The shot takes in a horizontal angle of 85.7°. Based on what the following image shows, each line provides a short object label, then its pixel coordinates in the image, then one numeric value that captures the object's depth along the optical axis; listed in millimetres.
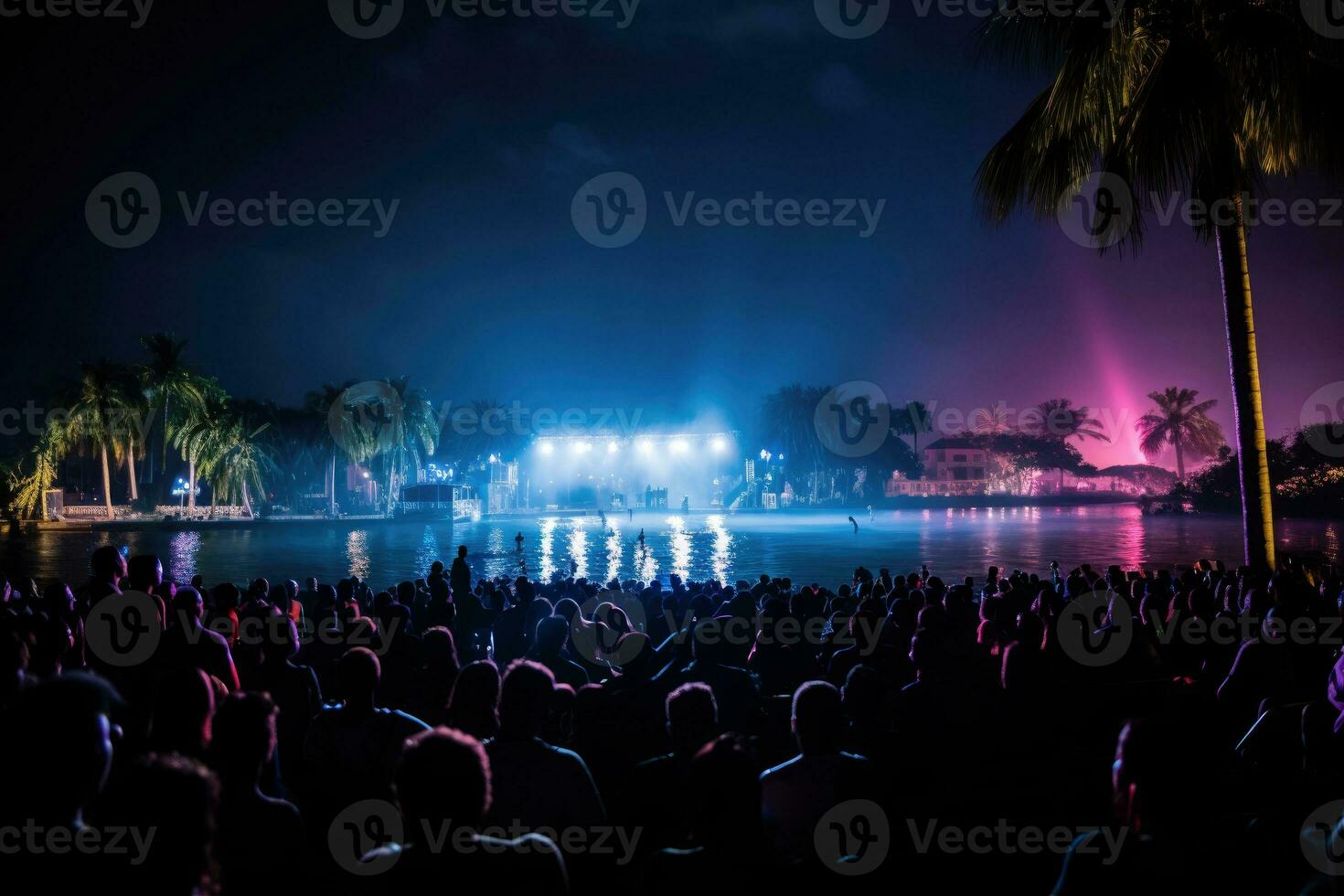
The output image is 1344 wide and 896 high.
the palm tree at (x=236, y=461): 61406
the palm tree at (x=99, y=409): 62000
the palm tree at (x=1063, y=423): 124500
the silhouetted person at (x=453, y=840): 2070
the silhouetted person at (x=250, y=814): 2652
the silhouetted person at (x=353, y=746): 3918
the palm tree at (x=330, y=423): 69312
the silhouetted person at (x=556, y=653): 5773
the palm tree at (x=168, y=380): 64938
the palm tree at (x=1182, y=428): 112188
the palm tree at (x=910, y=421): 95938
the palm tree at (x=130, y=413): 63575
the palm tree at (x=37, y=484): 50719
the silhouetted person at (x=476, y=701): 3807
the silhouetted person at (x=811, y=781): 3318
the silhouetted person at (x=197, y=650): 4812
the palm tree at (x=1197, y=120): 9297
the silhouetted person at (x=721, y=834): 2312
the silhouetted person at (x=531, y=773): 3311
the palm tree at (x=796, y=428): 91125
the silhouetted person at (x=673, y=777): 3393
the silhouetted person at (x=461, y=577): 11117
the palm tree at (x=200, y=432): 62156
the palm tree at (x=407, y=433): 72062
